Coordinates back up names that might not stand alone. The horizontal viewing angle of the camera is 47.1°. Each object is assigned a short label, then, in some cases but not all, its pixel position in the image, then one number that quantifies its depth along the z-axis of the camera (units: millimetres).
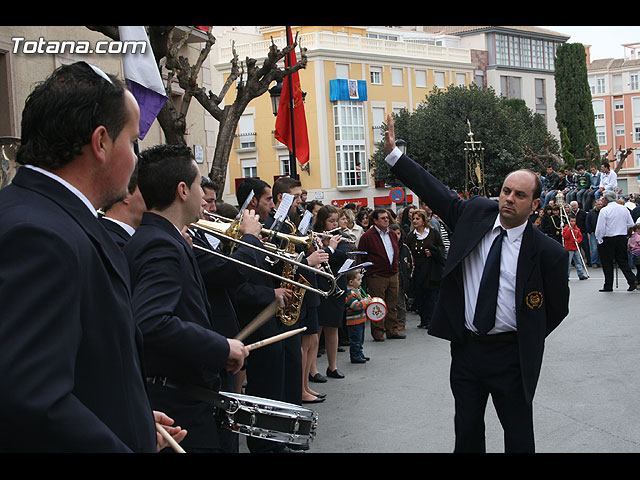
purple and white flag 6836
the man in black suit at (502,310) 4262
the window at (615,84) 82250
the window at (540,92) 71250
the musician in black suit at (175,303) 2920
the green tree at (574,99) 61594
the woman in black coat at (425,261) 12532
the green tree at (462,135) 47438
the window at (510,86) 67750
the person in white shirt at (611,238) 16234
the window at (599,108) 82938
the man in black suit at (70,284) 1521
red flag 13695
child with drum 9875
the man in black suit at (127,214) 3713
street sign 26323
